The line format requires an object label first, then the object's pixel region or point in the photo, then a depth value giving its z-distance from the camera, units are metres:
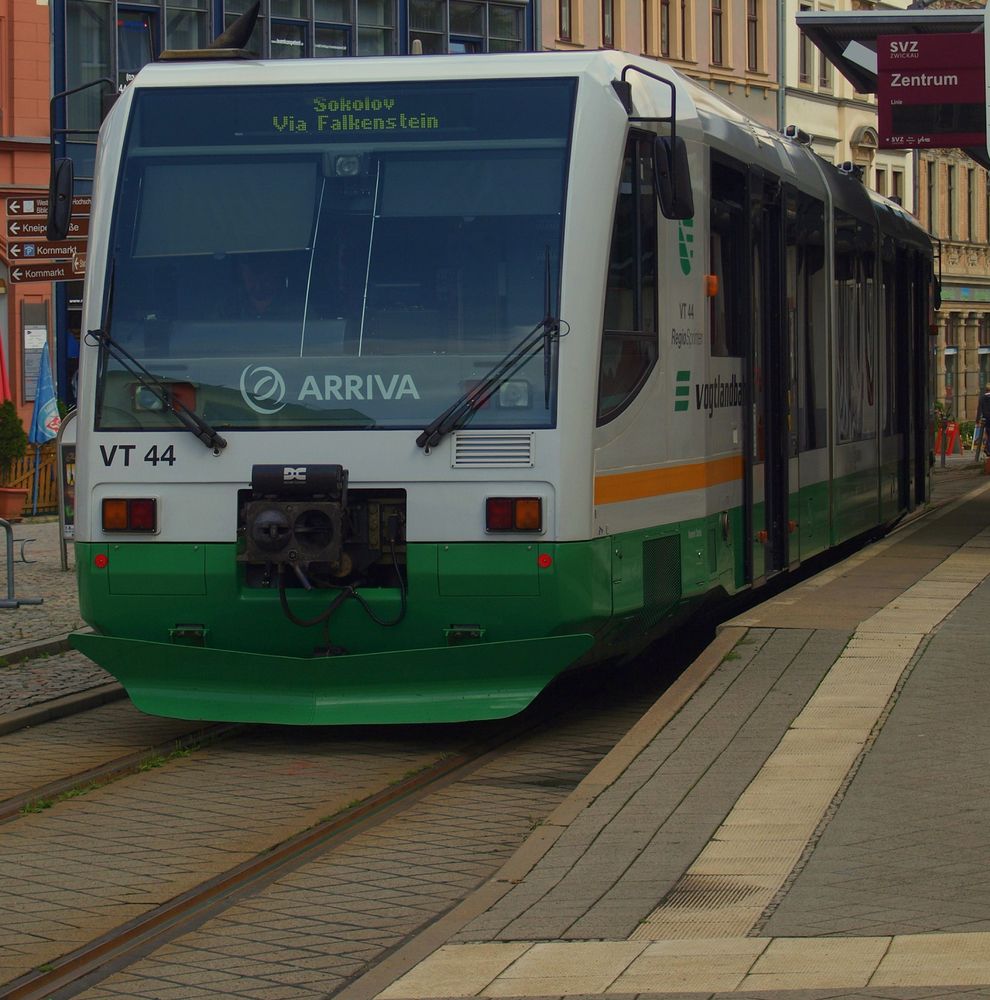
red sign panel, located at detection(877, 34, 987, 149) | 24.14
